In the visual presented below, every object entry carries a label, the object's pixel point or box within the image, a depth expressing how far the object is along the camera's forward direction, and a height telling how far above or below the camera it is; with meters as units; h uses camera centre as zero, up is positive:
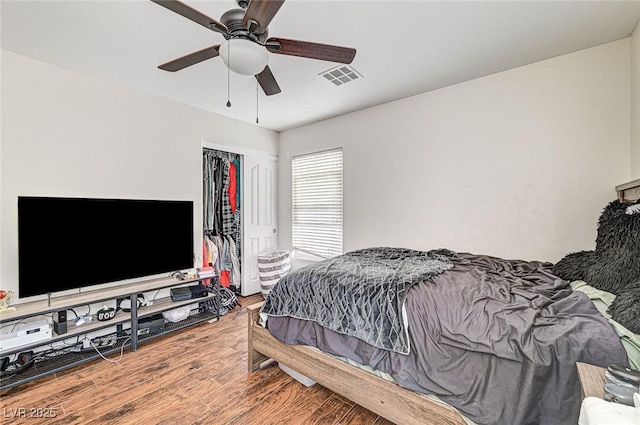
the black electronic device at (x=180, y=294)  3.03 -0.87
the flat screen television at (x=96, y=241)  2.22 -0.24
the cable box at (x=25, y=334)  1.99 -0.88
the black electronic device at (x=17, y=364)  2.13 -1.17
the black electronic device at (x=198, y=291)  3.15 -0.88
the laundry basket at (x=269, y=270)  3.92 -0.79
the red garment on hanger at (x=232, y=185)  4.16 +0.43
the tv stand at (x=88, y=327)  2.09 -0.97
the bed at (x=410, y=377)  1.12 -0.86
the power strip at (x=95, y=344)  2.53 -1.20
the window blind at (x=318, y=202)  4.07 +0.17
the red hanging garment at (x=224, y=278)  3.99 -0.92
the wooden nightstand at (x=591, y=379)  0.84 -0.54
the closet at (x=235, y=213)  3.97 +0.02
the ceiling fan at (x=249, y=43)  1.36 +1.00
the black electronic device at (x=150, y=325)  2.77 -1.11
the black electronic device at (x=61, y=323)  2.27 -0.89
